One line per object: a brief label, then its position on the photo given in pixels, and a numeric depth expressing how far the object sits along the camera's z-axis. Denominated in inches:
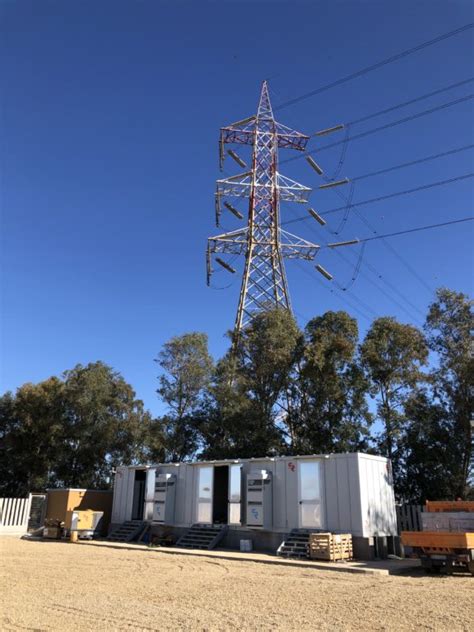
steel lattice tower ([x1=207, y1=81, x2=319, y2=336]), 1171.3
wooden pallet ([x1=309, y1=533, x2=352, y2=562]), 599.2
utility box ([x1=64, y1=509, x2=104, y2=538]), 901.2
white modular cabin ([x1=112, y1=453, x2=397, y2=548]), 654.5
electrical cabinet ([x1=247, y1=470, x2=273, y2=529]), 714.8
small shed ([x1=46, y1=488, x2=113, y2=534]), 960.3
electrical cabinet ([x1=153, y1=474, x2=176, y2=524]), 832.3
